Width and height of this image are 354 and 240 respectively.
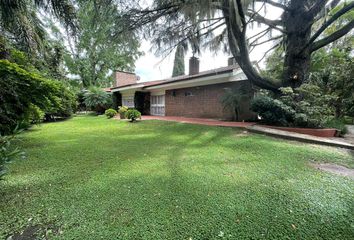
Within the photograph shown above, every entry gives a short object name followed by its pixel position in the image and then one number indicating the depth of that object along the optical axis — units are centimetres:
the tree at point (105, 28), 527
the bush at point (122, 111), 1278
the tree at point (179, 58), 836
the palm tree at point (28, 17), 404
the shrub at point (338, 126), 698
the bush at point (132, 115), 1095
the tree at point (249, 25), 627
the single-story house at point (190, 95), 977
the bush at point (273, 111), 683
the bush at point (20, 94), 453
